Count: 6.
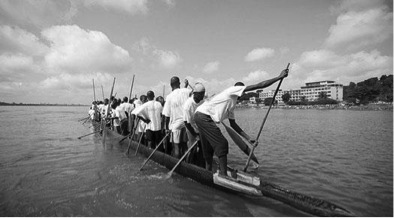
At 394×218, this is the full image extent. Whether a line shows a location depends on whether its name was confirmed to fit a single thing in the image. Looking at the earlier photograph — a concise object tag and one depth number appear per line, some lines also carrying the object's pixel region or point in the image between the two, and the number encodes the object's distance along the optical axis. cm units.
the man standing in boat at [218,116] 469
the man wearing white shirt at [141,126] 853
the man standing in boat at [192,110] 552
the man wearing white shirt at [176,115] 646
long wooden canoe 350
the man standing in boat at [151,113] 779
